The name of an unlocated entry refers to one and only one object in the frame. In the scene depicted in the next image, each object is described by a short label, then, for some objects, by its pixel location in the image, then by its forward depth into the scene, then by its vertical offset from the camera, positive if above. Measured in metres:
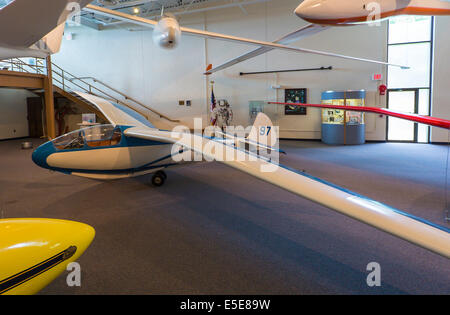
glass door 11.09 +0.36
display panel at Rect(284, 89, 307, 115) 12.13 +1.30
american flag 12.25 +1.17
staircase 10.89 +1.96
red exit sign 10.91 +1.98
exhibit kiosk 10.80 +0.25
